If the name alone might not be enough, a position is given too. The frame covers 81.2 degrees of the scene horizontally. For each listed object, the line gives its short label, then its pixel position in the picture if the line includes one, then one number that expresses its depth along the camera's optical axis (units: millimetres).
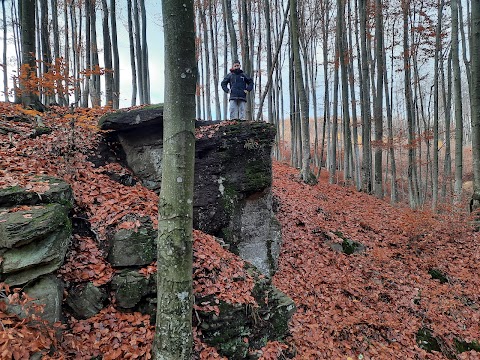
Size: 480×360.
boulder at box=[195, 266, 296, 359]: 3748
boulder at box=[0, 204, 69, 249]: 2982
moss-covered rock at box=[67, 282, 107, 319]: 3383
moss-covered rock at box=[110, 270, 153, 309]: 3609
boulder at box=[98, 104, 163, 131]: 6292
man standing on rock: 8133
